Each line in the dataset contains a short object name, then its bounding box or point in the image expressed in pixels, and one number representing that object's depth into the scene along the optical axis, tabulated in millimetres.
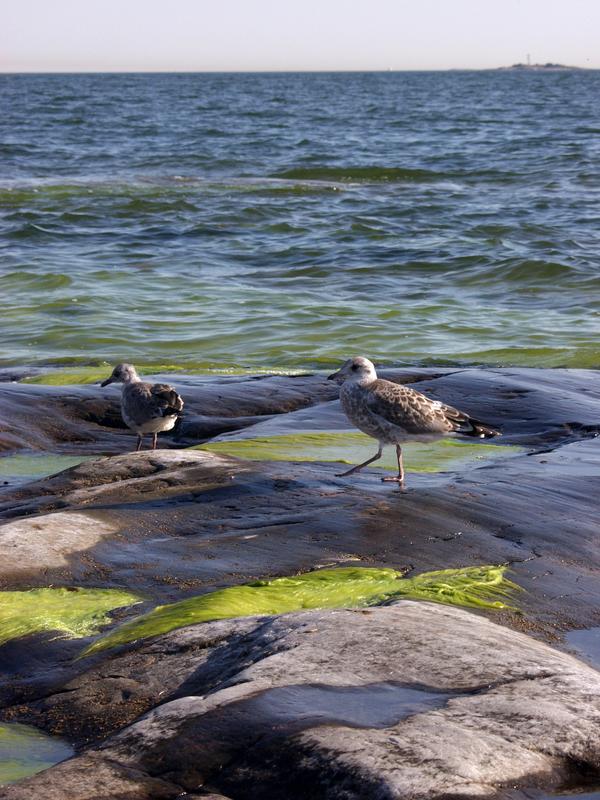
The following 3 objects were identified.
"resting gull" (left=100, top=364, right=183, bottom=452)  18594
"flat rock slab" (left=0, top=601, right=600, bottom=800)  7711
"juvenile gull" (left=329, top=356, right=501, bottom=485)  16328
